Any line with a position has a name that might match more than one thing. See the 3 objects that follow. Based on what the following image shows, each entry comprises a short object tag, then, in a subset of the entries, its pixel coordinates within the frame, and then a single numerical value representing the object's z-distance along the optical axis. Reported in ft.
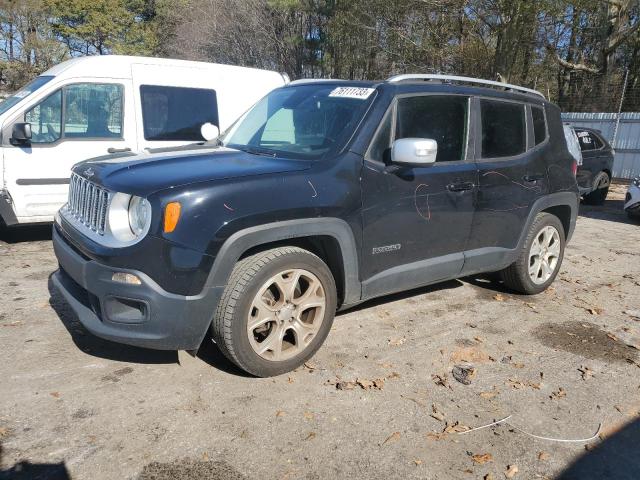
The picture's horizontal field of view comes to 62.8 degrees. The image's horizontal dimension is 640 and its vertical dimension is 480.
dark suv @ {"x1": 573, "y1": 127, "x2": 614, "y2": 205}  34.91
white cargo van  19.90
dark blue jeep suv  9.61
